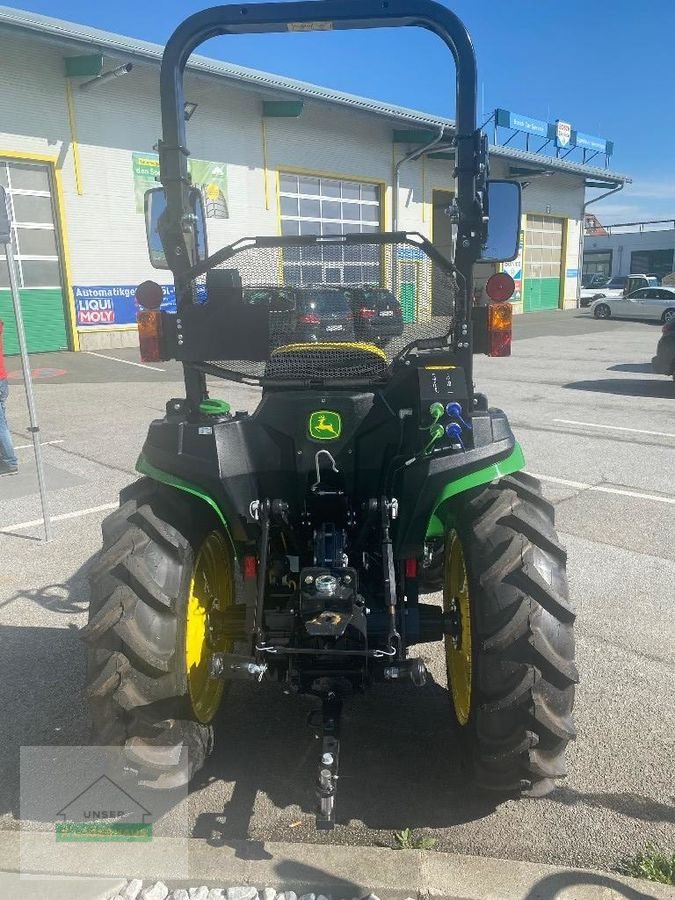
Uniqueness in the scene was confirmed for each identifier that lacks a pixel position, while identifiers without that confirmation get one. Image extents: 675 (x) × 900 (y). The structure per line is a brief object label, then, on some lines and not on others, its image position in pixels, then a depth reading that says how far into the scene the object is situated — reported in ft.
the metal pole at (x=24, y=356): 17.29
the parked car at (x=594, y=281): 183.19
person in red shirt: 24.47
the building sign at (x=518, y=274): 107.34
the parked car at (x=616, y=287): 110.55
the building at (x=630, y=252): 201.67
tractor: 8.39
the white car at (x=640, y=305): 93.88
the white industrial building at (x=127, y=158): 54.60
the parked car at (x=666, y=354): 40.34
